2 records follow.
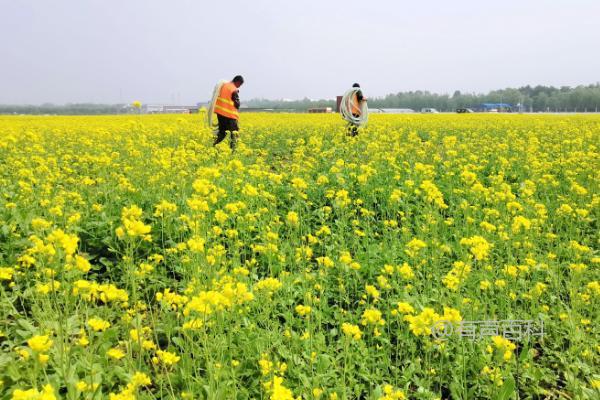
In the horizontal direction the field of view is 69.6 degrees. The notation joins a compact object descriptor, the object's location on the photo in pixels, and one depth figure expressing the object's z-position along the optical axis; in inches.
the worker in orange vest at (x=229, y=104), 331.3
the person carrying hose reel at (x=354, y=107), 412.2
